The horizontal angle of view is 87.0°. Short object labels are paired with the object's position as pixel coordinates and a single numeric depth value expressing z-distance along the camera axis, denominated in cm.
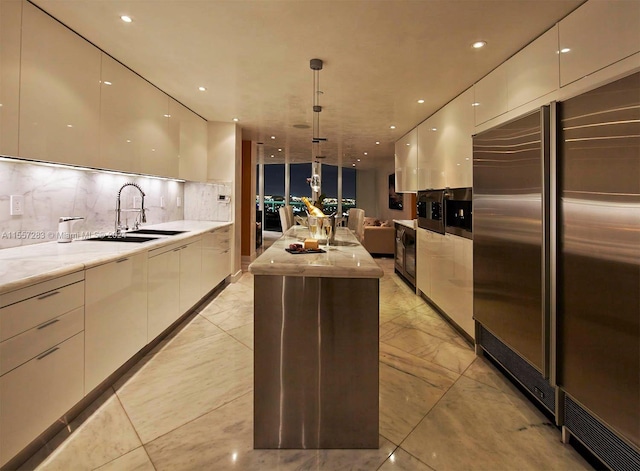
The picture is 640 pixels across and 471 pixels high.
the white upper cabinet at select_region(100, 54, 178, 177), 267
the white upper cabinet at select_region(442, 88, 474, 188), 312
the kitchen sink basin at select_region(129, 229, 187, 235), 352
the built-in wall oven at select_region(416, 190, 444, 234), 373
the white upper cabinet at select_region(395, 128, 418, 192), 495
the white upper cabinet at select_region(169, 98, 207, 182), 396
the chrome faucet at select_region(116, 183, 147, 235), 311
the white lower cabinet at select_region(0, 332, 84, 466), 145
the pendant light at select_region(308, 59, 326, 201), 283
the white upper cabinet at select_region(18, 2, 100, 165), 196
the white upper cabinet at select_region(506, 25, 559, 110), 205
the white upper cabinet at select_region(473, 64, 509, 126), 260
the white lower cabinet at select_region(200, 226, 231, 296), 402
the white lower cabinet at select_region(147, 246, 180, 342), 273
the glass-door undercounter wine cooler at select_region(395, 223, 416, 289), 487
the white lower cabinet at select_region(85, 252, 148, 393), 199
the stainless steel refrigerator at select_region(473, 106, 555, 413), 192
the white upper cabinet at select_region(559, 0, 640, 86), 154
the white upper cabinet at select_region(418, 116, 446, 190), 388
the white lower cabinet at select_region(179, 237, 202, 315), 338
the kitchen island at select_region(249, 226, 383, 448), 172
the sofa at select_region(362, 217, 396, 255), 739
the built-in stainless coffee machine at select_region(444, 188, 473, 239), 305
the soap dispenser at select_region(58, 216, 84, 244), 251
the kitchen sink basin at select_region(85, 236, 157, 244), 280
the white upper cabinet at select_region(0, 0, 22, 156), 180
